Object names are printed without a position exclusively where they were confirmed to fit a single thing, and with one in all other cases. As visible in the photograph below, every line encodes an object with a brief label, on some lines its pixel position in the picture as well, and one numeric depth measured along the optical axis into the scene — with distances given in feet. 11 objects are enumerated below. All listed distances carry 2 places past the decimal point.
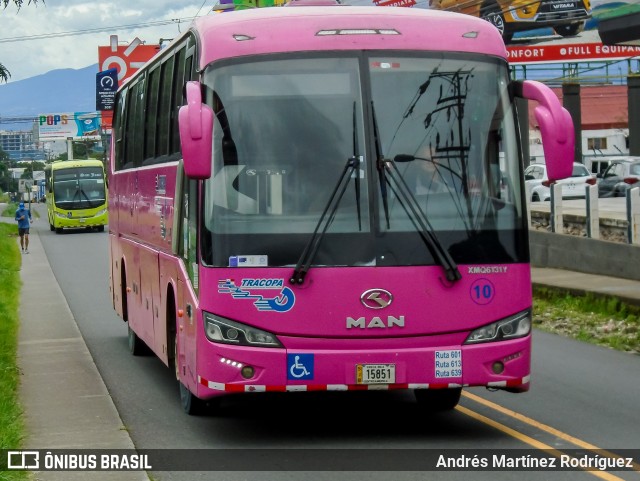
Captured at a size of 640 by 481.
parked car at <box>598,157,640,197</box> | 134.10
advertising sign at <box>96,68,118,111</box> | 312.91
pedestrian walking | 132.57
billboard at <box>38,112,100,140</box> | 439.63
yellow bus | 185.47
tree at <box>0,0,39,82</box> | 52.36
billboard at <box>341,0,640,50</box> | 170.60
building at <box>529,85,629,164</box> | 303.89
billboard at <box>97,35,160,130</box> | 333.21
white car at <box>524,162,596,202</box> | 132.16
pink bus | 30.81
